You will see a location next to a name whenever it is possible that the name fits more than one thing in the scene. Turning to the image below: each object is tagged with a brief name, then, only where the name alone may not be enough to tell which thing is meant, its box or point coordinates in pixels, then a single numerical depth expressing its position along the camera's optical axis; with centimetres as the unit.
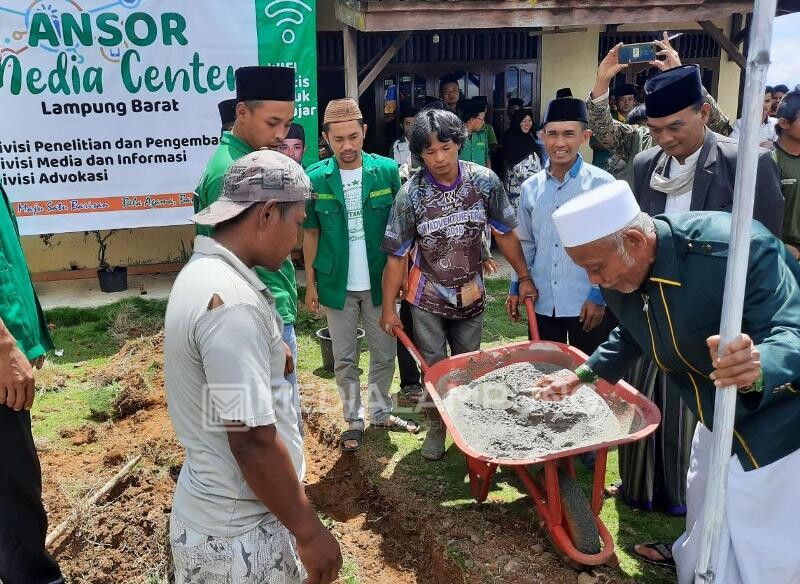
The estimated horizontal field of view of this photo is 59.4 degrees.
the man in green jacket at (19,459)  273
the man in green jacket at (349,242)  427
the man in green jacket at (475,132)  816
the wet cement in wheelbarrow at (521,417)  304
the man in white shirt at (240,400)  176
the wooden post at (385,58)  731
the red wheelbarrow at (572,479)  289
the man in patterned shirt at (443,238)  396
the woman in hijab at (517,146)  855
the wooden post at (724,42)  829
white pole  167
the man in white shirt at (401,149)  806
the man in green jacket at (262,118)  319
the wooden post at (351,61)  715
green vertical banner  716
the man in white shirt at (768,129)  659
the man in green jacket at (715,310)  222
